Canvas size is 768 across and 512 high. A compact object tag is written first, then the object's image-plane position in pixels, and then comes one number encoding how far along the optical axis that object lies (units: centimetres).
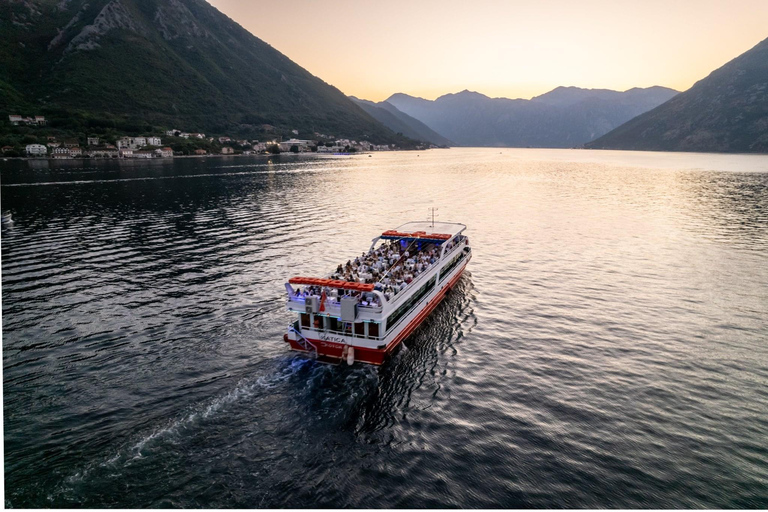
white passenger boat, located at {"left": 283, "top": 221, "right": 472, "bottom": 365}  2838
